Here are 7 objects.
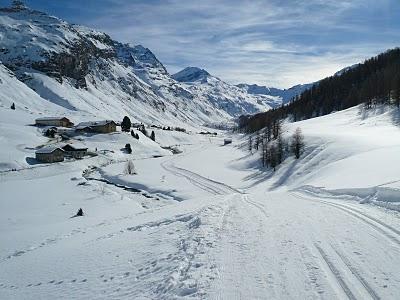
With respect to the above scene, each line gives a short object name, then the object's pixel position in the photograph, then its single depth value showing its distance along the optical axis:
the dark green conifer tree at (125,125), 136.62
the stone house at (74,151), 97.56
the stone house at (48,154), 88.56
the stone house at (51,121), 128.38
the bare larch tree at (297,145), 72.88
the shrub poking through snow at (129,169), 78.90
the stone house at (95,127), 126.75
